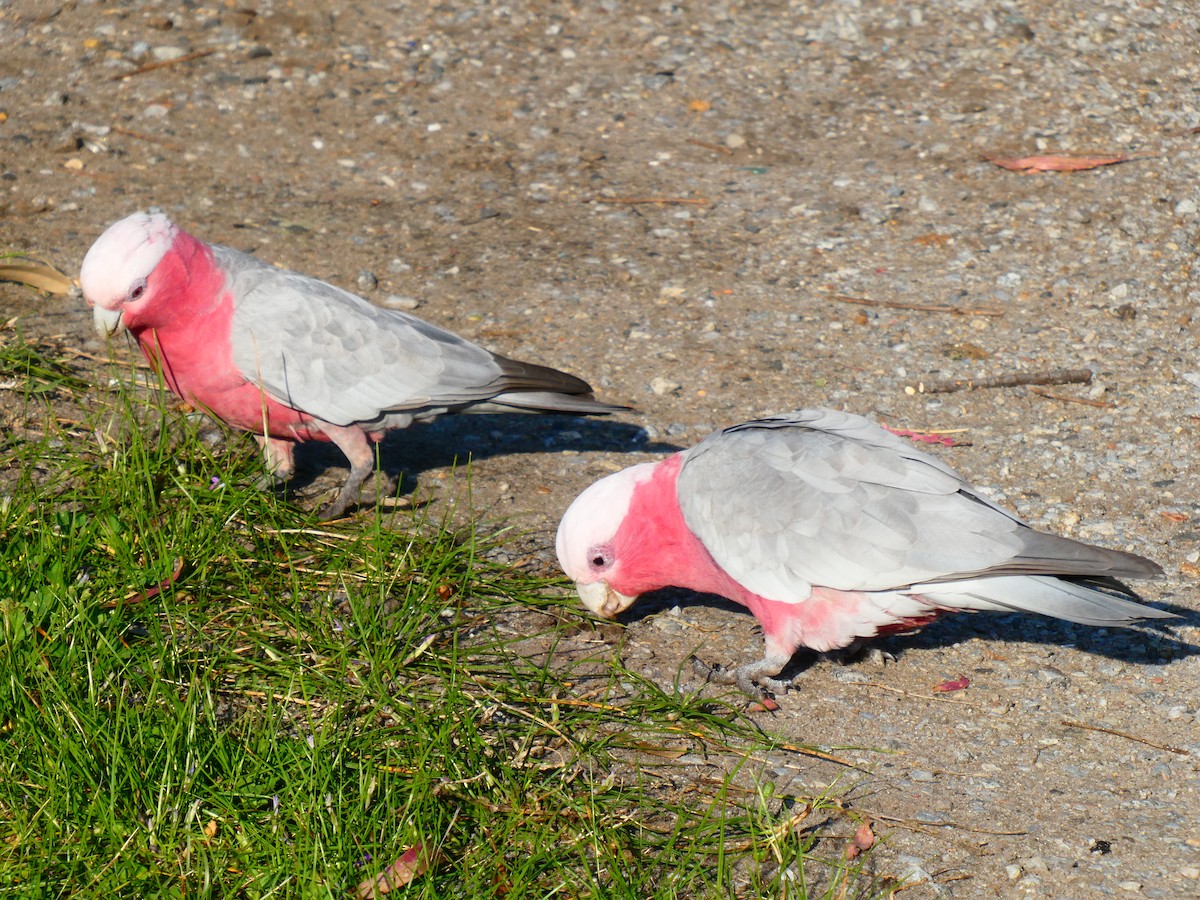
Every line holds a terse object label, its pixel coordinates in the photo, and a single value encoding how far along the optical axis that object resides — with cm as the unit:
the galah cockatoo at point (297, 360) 782
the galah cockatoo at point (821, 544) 627
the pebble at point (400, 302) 1057
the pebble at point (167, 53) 1373
